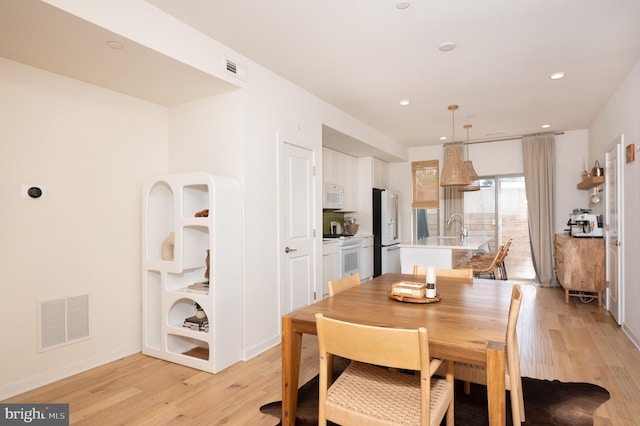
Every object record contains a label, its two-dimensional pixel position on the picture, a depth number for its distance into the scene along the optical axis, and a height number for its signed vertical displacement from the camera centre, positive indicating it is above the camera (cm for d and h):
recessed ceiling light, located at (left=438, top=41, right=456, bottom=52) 306 +141
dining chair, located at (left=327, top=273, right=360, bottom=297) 241 -48
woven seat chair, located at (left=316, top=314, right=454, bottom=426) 140 -78
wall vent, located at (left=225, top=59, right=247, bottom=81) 306 +124
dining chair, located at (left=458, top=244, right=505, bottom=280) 486 -71
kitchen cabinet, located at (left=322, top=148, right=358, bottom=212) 573 +70
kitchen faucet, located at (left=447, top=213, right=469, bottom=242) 707 -8
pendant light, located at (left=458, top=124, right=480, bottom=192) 519 +51
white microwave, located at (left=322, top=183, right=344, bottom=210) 554 +29
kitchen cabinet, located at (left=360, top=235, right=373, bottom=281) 622 -75
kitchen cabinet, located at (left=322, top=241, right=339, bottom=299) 509 -66
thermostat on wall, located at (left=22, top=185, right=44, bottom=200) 270 +19
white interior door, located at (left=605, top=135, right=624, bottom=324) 394 -19
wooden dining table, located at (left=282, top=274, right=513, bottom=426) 146 -51
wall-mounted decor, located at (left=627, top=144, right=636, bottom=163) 347 +57
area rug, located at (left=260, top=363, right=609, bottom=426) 219 -121
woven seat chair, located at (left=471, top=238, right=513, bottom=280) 587 -72
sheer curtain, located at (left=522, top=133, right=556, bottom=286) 631 +25
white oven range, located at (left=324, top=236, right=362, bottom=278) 548 -62
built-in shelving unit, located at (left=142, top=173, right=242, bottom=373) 295 -44
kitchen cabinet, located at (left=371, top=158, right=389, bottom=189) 683 +80
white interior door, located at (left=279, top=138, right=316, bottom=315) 372 -13
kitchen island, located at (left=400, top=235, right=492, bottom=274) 468 -51
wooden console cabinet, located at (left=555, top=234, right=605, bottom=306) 487 -71
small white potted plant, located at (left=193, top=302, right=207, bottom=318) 321 -85
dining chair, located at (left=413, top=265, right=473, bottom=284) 282 -47
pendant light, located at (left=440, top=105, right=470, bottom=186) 443 +51
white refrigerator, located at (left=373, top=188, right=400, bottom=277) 673 -33
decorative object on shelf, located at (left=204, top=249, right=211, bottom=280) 321 -41
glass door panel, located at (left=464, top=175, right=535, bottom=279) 675 -5
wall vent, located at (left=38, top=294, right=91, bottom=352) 278 -81
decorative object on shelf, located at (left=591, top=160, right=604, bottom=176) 494 +56
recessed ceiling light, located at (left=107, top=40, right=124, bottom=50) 238 +112
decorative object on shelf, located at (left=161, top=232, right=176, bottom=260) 328 -28
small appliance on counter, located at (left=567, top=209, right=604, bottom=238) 506 -19
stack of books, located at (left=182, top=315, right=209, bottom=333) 308 -91
